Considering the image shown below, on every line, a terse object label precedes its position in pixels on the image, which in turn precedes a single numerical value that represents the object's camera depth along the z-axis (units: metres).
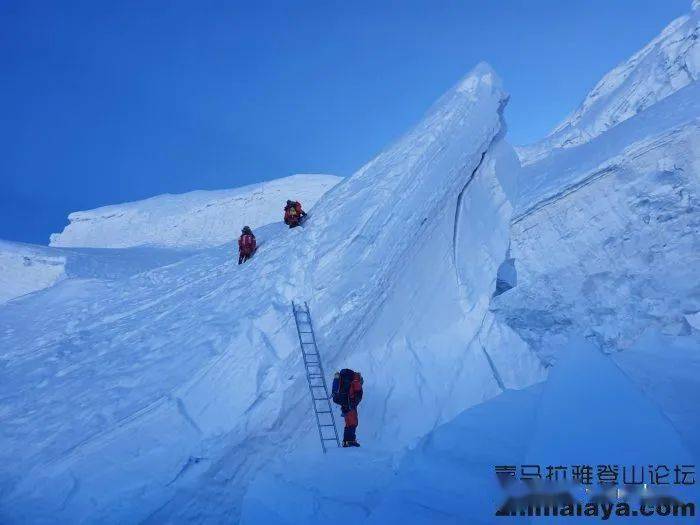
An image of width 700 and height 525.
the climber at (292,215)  10.43
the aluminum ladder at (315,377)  6.94
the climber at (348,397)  6.50
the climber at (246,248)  10.55
